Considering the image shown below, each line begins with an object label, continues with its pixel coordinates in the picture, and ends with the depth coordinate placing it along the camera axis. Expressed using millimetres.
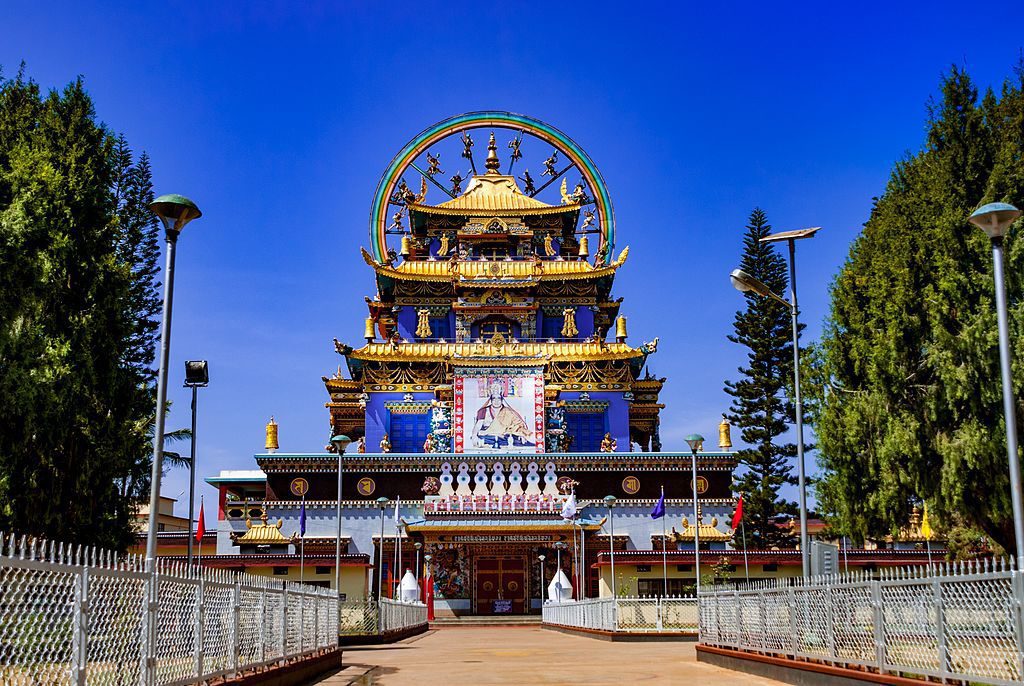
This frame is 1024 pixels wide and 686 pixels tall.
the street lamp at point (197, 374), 22328
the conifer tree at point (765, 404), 42750
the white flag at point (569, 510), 39344
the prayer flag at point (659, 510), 35891
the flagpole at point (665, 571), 36125
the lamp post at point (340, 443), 27188
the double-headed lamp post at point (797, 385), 16953
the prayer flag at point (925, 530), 40638
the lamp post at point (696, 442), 25134
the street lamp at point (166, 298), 11672
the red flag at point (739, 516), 34219
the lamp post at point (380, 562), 36591
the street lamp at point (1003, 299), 10602
